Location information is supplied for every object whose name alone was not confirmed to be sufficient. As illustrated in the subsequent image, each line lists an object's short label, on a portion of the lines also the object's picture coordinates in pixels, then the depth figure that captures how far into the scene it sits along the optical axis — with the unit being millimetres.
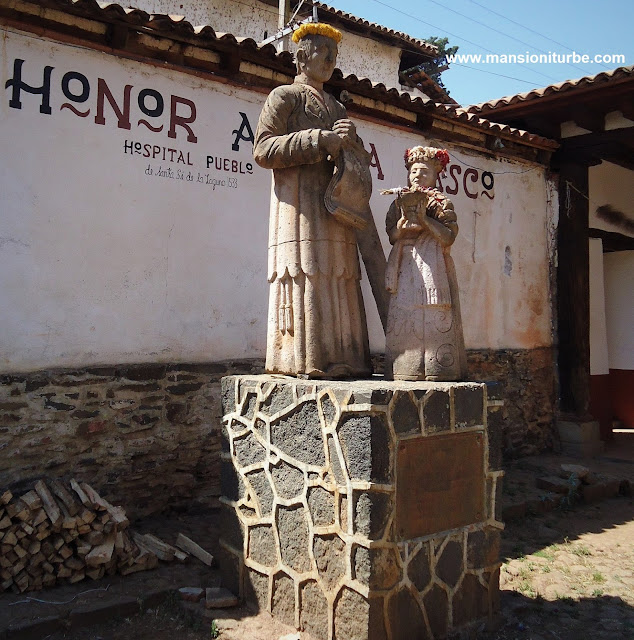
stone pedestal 3039
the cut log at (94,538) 4129
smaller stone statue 3492
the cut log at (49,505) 4065
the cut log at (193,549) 4340
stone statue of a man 3602
